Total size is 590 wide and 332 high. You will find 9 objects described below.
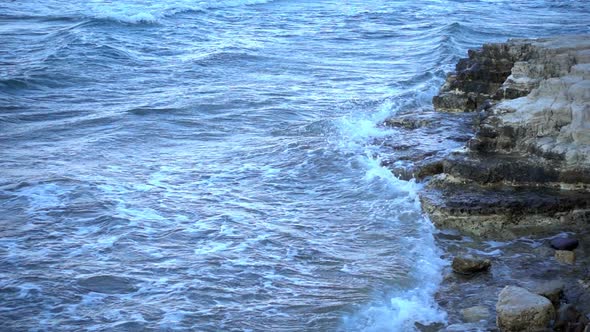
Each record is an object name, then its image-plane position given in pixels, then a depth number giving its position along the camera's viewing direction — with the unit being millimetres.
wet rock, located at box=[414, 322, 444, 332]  12875
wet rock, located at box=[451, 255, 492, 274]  14820
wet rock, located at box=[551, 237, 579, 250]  15508
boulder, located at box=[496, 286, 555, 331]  12203
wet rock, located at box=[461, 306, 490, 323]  13055
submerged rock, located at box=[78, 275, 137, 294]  14487
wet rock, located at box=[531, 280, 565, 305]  13016
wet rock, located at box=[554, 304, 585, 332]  11945
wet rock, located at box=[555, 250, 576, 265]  15047
